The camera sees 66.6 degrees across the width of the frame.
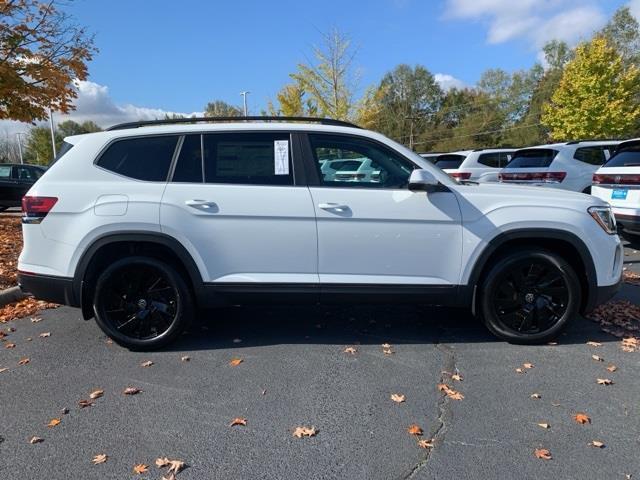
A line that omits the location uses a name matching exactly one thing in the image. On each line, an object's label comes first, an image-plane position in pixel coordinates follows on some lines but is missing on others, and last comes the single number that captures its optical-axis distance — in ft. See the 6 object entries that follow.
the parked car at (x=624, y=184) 23.89
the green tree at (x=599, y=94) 97.86
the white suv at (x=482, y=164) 45.96
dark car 46.91
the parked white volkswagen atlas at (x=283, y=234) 13.11
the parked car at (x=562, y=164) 35.27
